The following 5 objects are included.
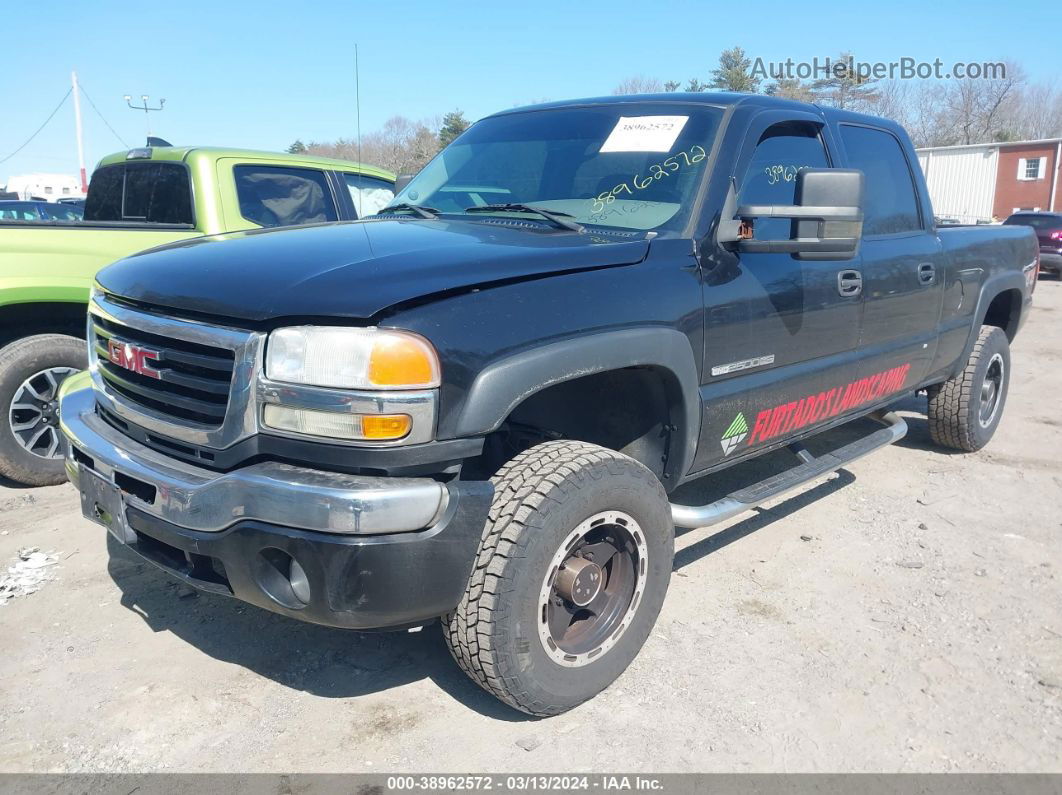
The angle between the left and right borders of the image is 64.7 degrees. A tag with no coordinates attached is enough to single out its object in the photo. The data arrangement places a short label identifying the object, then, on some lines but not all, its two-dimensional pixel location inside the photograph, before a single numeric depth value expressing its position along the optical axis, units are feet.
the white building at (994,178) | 123.75
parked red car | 58.90
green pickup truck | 14.33
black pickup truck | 7.07
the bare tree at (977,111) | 173.27
